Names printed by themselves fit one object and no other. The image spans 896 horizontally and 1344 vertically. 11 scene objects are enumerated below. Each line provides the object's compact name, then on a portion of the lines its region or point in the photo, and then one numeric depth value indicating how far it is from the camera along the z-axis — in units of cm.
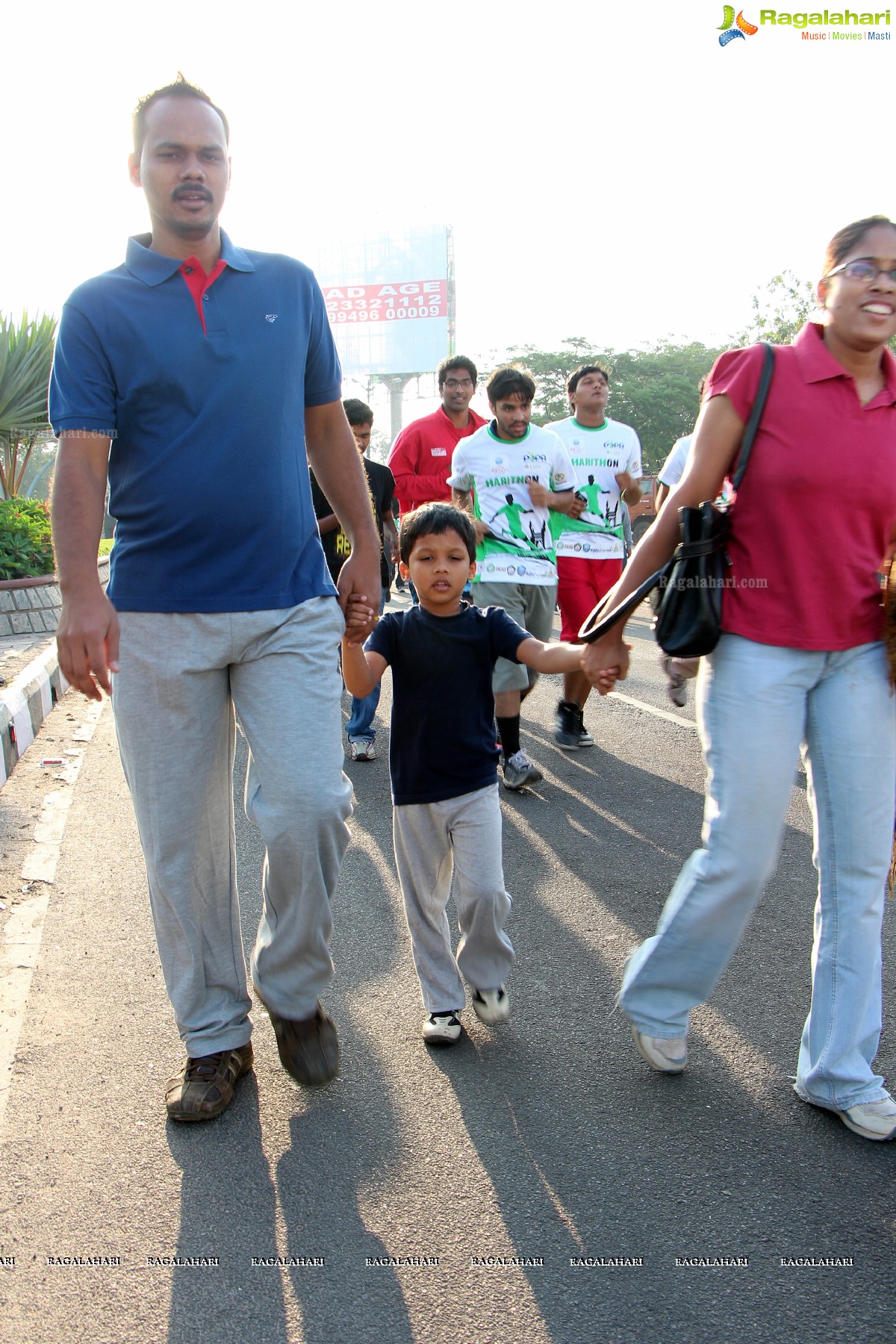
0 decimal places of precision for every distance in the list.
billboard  7212
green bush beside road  1268
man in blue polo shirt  254
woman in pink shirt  251
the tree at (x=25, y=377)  1477
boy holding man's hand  307
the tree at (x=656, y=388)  4872
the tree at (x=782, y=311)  3612
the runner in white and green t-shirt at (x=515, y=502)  591
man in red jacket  738
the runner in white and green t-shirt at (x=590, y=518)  667
